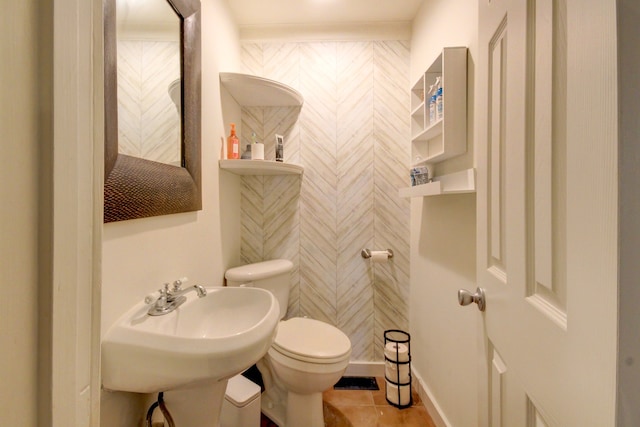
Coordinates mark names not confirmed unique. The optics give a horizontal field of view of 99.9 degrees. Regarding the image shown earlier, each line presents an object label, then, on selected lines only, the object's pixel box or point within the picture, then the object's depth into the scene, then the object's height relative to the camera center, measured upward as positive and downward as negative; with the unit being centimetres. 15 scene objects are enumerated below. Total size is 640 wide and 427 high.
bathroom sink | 69 -38
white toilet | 128 -72
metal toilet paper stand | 160 -96
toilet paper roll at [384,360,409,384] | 161 -95
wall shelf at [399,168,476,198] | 105 +13
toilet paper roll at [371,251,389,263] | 179 -28
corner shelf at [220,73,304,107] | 154 +75
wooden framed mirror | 73 +16
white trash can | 122 -90
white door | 34 +0
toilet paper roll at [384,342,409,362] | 161 -84
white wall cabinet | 117 +50
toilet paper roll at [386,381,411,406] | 159 -108
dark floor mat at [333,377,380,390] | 175 -113
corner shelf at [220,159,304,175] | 152 +27
